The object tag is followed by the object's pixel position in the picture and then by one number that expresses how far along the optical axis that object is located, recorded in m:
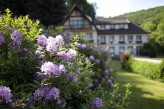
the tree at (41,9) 20.45
